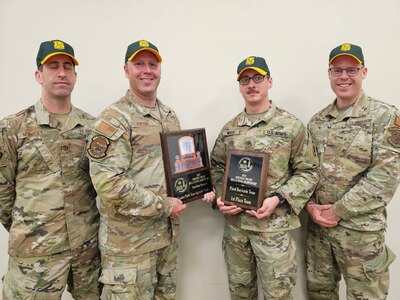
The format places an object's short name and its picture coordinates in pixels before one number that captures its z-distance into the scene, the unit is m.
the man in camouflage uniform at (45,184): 1.21
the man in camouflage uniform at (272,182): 1.37
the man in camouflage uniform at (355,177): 1.30
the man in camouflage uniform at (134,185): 1.15
